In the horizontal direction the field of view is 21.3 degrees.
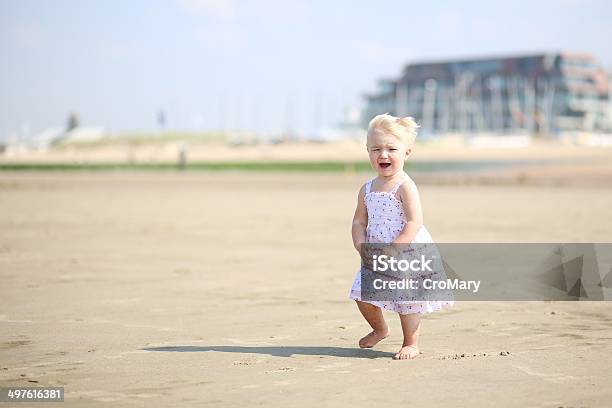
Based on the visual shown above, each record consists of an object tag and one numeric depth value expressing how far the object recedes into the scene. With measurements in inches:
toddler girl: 344.8
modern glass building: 7516.0
